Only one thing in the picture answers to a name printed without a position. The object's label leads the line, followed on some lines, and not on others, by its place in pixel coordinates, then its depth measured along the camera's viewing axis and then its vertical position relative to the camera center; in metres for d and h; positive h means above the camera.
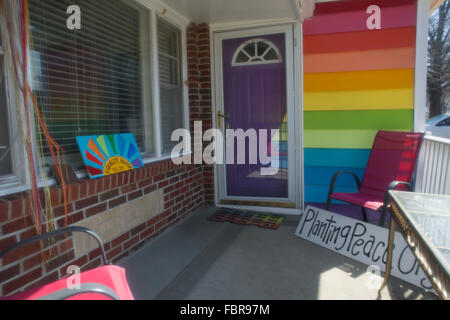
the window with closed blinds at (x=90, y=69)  2.03 +0.47
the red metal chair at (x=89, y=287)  1.14 -0.62
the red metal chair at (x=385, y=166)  3.11 -0.38
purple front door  3.75 +0.41
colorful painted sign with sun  2.26 -0.15
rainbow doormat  3.45 -0.97
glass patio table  1.10 -0.42
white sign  2.23 -0.91
